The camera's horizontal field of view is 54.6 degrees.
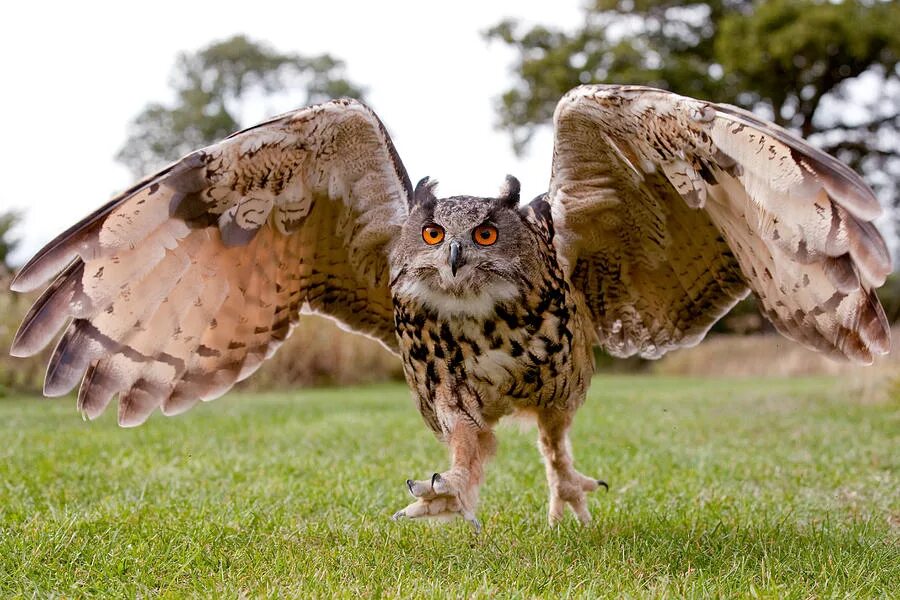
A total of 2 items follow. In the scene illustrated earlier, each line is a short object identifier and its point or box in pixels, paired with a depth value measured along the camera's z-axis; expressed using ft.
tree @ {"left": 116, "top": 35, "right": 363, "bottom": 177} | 139.23
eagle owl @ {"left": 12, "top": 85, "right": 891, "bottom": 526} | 10.16
